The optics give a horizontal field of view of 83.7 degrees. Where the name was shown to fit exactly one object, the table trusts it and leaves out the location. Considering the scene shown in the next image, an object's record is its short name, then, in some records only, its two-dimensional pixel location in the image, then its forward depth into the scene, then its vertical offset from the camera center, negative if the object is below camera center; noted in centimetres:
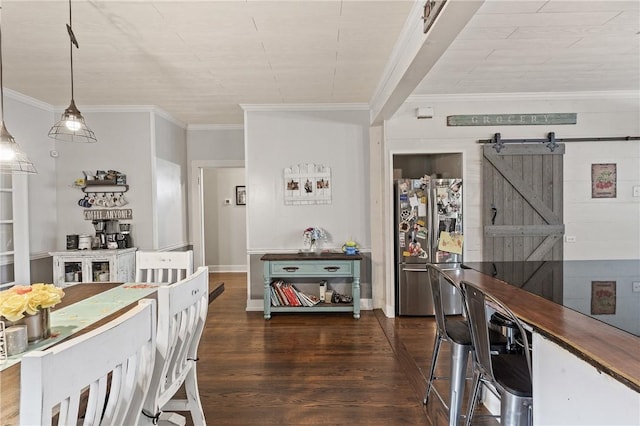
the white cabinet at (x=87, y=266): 406 -66
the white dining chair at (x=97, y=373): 71 -38
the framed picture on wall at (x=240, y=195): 744 +26
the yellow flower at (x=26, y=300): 134 -35
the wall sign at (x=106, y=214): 451 -7
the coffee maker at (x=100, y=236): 434 -33
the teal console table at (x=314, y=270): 424 -75
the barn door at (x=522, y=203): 420 +3
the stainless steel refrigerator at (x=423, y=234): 416 -33
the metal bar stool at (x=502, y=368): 146 -73
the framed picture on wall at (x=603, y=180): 417 +28
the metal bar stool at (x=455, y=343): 191 -73
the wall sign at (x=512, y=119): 420 +102
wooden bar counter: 100 -52
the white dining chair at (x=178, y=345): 135 -59
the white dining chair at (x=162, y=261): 277 -41
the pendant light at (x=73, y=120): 225 +57
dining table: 104 -55
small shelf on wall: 447 +26
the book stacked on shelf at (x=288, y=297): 431 -109
